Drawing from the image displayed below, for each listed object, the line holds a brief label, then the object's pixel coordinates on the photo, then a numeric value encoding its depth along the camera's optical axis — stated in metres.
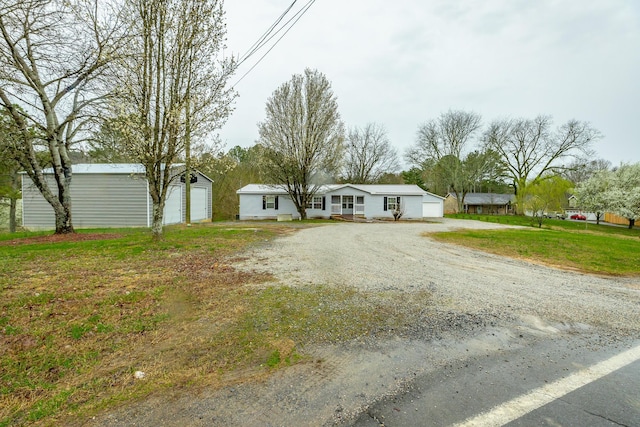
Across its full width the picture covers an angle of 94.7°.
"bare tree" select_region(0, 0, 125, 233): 8.77
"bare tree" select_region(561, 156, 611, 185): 39.25
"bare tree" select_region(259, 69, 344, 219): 20.50
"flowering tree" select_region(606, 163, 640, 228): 25.09
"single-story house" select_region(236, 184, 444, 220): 24.22
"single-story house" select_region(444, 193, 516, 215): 49.09
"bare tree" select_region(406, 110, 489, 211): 38.94
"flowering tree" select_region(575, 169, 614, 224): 28.37
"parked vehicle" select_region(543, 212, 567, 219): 43.21
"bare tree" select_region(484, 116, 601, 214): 38.44
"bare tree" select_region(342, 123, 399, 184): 38.78
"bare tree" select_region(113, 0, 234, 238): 8.21
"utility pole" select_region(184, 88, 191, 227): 8.70
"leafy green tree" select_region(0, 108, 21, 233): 9.68
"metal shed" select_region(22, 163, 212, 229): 15.02
